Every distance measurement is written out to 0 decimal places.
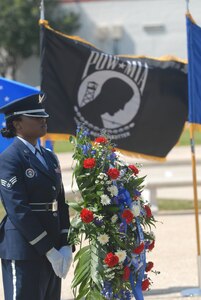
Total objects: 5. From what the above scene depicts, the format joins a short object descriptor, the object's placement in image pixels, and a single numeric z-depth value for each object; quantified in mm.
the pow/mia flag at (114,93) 15441
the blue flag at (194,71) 13875
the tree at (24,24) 90074
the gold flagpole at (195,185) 13396
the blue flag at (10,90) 14277
